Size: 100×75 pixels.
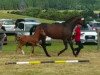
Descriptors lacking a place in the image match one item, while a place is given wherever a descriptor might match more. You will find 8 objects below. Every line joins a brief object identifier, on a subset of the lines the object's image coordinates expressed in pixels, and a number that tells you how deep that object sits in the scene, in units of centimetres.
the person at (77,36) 1977
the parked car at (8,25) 4022
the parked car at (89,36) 2961
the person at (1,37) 2298
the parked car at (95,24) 3766
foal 1971
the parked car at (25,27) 2712
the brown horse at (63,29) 1947
